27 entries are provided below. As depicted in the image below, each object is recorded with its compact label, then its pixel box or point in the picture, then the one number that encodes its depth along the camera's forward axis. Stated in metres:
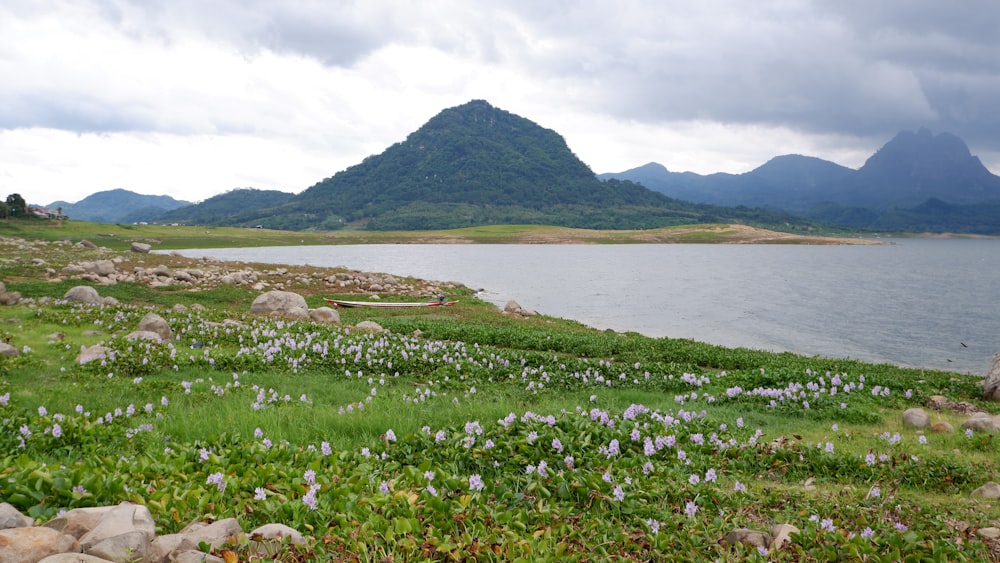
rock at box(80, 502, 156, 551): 4.46
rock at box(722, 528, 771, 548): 5.60
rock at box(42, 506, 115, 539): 4.72
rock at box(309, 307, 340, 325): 25.44
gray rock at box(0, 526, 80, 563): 4.09
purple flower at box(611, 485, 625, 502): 6.21
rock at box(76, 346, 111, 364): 13.15
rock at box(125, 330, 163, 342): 15.12
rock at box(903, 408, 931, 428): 11.58
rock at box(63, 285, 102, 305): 24.48
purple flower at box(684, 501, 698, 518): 5.97
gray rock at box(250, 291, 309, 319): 26.64
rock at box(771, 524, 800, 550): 5.49
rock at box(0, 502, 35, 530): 4.57
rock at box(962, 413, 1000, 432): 10.90
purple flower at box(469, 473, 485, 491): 6.25
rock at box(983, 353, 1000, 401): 15.31
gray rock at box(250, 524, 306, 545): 4.83
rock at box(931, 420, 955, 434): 10.95
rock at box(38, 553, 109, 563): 3.97
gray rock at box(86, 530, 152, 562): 4.24
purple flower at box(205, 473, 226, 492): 5.90
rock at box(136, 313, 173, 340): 16.77
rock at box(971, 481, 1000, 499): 7.29
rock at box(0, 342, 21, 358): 13.12
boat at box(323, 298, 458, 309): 34.94
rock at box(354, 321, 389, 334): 22.14
